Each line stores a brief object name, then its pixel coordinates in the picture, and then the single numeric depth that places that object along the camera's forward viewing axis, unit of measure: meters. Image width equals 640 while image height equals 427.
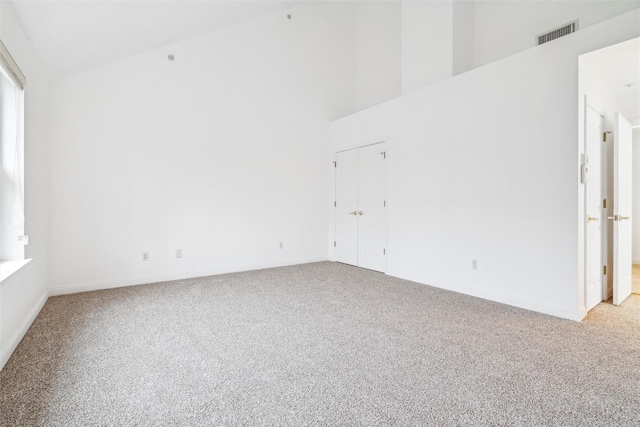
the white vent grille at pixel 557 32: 3.53
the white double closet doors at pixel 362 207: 4.72
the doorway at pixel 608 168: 2.76
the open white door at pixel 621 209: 3.05
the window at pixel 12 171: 2.40
